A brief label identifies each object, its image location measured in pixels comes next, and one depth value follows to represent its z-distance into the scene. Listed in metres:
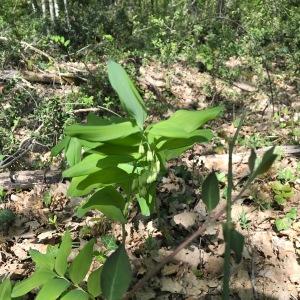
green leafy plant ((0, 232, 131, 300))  0.85
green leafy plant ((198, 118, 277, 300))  0.40
